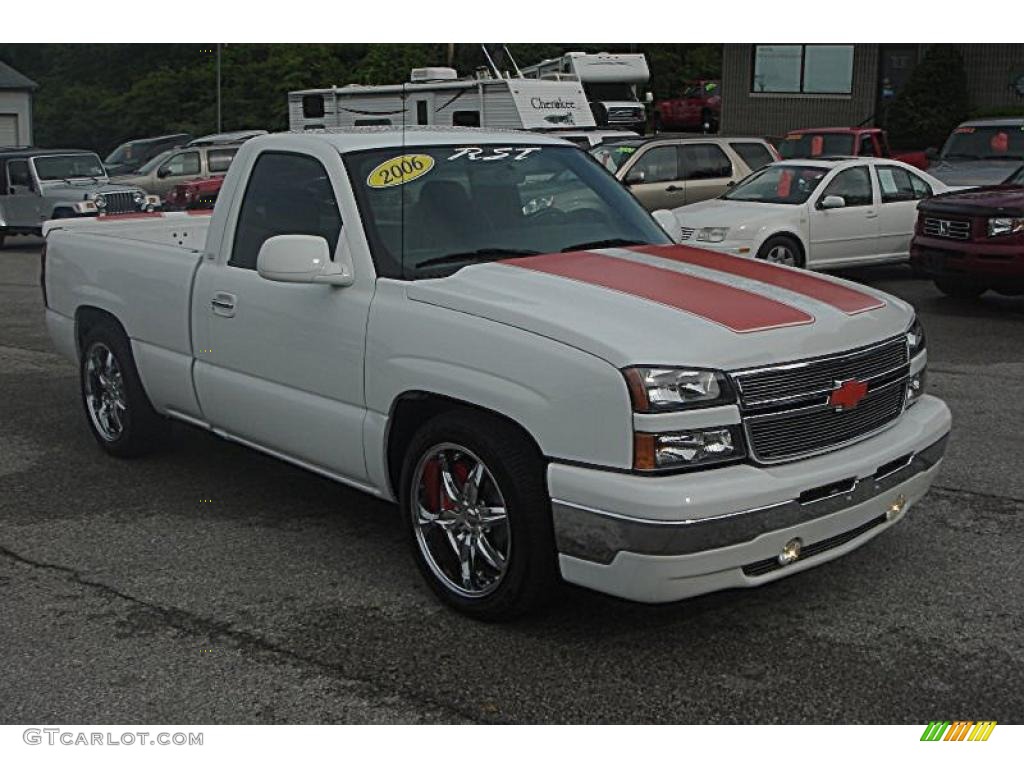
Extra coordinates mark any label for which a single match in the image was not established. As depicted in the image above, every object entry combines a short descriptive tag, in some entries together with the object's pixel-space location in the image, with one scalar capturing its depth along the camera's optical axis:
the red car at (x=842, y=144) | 21.22
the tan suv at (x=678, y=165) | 17.62
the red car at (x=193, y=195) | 23.42
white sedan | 13.84
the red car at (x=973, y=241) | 11.88
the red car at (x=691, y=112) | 37.97
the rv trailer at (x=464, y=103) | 21.08
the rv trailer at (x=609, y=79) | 24.44
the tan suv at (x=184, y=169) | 25.50
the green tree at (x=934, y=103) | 28.83
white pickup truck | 4.05
